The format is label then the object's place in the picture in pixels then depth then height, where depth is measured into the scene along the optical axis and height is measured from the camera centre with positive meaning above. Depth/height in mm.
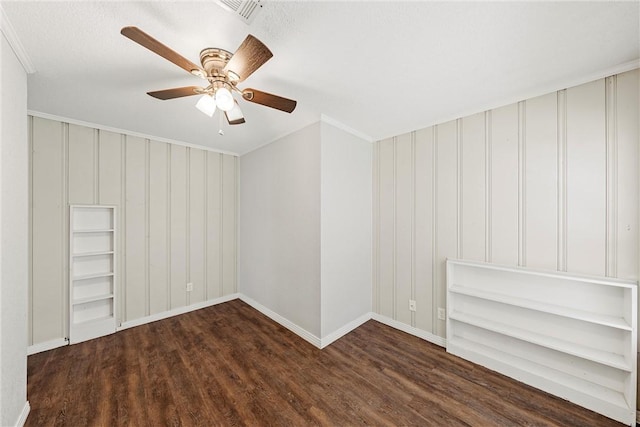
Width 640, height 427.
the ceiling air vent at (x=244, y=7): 1149 +1040
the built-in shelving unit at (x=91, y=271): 2627 -697
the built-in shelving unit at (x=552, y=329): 1671 -1002
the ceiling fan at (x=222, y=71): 1144 +826
